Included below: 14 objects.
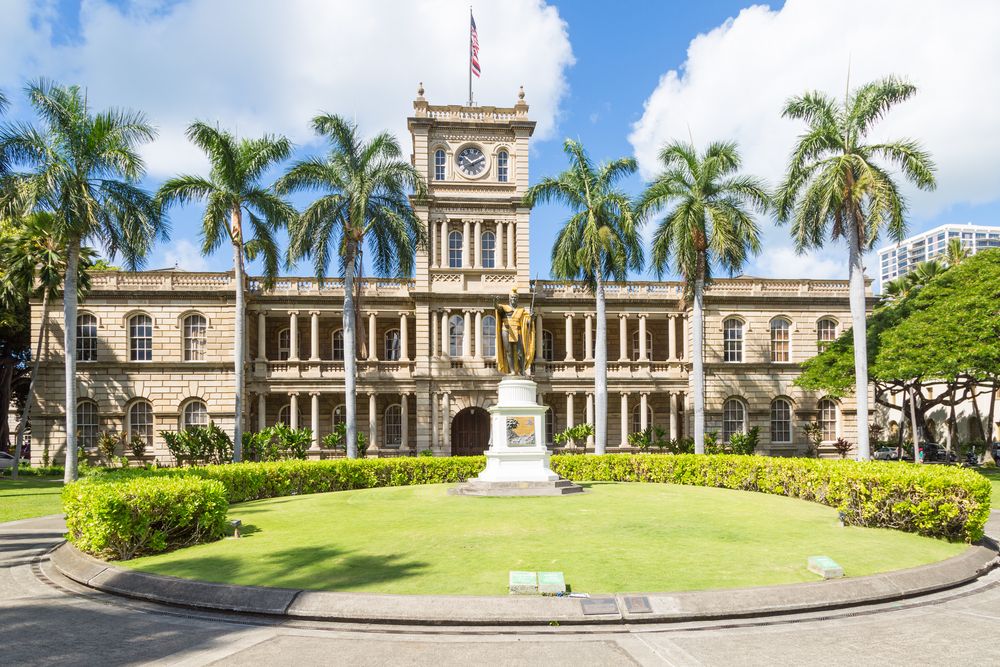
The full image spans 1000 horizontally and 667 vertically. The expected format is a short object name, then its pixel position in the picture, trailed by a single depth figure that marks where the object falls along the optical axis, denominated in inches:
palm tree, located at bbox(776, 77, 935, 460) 907.4
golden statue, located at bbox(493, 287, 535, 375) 762.8
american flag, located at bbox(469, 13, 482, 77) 1451.8
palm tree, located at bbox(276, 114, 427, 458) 1035.3
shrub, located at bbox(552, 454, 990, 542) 456.4
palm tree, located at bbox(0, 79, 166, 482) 866.8
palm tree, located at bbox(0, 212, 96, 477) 1124.5
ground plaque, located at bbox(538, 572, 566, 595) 317.1
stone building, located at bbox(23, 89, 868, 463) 1411.2
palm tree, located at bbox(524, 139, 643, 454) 1074.1
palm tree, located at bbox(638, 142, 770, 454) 1042.7
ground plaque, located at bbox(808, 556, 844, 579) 346.0
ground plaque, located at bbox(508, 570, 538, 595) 318.7
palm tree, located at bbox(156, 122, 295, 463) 1003.9
